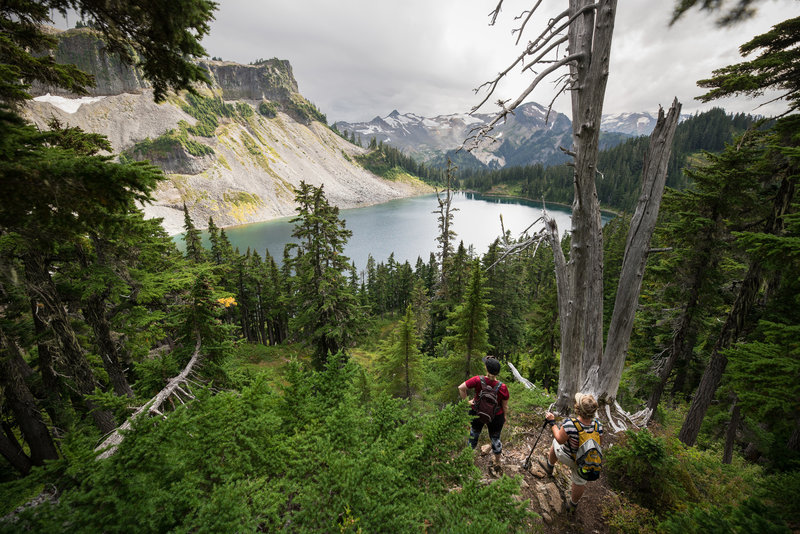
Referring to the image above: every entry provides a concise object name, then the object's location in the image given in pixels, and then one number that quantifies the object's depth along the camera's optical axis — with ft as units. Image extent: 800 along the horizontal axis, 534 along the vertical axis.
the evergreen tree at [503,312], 71.51
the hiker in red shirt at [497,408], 16.15
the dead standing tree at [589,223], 12.32
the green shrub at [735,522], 6.75
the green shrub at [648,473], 12.94
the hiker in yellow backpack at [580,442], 12.57
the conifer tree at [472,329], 32.45
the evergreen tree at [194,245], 77.00
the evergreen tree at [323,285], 44.06
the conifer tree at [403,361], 33.30
